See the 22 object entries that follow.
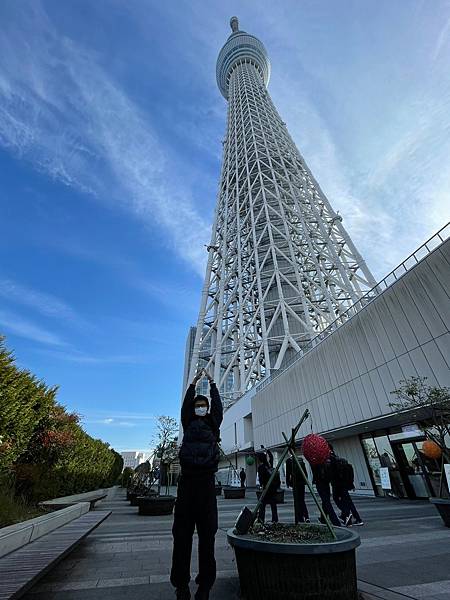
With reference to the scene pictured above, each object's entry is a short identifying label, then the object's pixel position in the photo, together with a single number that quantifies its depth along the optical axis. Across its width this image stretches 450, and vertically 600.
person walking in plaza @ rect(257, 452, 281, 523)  8.46
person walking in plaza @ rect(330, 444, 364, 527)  7.04
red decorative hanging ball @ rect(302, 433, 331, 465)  3.79
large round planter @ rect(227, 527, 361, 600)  2.53
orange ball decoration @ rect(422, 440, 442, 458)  8.22
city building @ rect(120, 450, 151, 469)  121.17
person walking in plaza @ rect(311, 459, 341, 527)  6.40
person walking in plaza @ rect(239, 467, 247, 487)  20.52
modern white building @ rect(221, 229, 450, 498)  11.07
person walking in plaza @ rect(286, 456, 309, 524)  6.12
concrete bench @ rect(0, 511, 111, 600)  2.73
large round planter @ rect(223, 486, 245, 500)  16.84
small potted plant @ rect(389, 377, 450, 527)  6.48
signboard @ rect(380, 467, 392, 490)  13.16
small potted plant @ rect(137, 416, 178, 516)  10.26
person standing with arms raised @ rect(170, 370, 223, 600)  2.58
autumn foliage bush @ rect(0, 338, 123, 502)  8.91
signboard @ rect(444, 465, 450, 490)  7.20
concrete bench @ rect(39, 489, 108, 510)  9.50
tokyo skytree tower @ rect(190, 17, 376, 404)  35.91
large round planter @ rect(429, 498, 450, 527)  6.30
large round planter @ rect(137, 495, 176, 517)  10.25
